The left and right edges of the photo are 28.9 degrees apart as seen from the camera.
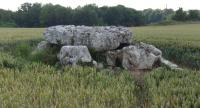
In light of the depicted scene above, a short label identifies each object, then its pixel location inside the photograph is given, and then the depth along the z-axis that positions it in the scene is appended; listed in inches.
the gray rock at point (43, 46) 817.5
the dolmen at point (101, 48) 714.2
